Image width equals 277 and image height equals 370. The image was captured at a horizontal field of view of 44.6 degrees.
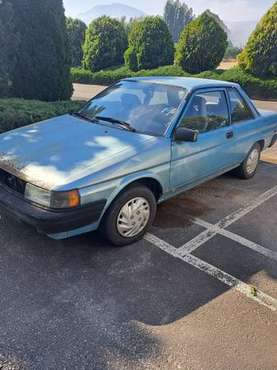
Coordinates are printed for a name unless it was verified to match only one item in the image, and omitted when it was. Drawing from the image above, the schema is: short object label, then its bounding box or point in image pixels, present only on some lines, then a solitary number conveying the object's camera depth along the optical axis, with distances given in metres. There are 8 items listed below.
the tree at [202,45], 17.19
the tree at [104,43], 23.33
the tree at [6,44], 7.48
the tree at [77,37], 27.34
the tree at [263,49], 14.78
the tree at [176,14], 76.00
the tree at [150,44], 20.23
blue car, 2.87
